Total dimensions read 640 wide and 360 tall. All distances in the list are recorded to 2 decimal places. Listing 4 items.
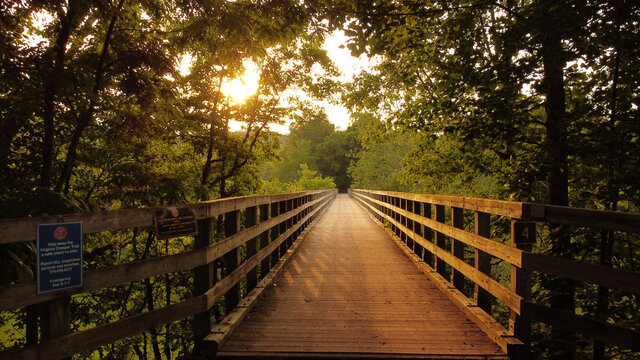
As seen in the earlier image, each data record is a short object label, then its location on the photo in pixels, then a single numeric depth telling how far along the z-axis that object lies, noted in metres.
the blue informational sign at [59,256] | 1.96
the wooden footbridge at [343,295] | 2.22
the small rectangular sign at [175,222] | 2.62
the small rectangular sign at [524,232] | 2.86
